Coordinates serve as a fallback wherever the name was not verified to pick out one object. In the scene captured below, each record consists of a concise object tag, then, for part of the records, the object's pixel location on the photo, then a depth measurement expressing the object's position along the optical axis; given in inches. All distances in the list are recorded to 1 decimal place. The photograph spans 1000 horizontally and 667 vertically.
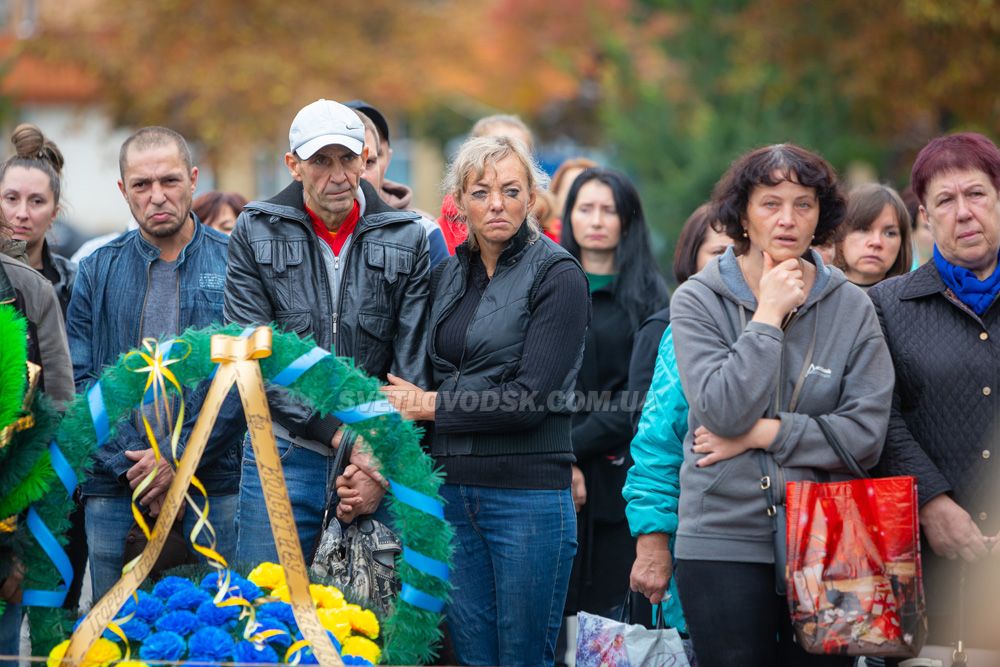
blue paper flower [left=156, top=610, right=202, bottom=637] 291.0
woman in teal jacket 346.3
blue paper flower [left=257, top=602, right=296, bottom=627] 300.7
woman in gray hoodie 314.8
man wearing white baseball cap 366.6
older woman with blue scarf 331.6
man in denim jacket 402.0
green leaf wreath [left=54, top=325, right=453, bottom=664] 304.3
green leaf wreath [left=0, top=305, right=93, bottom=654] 302.7
